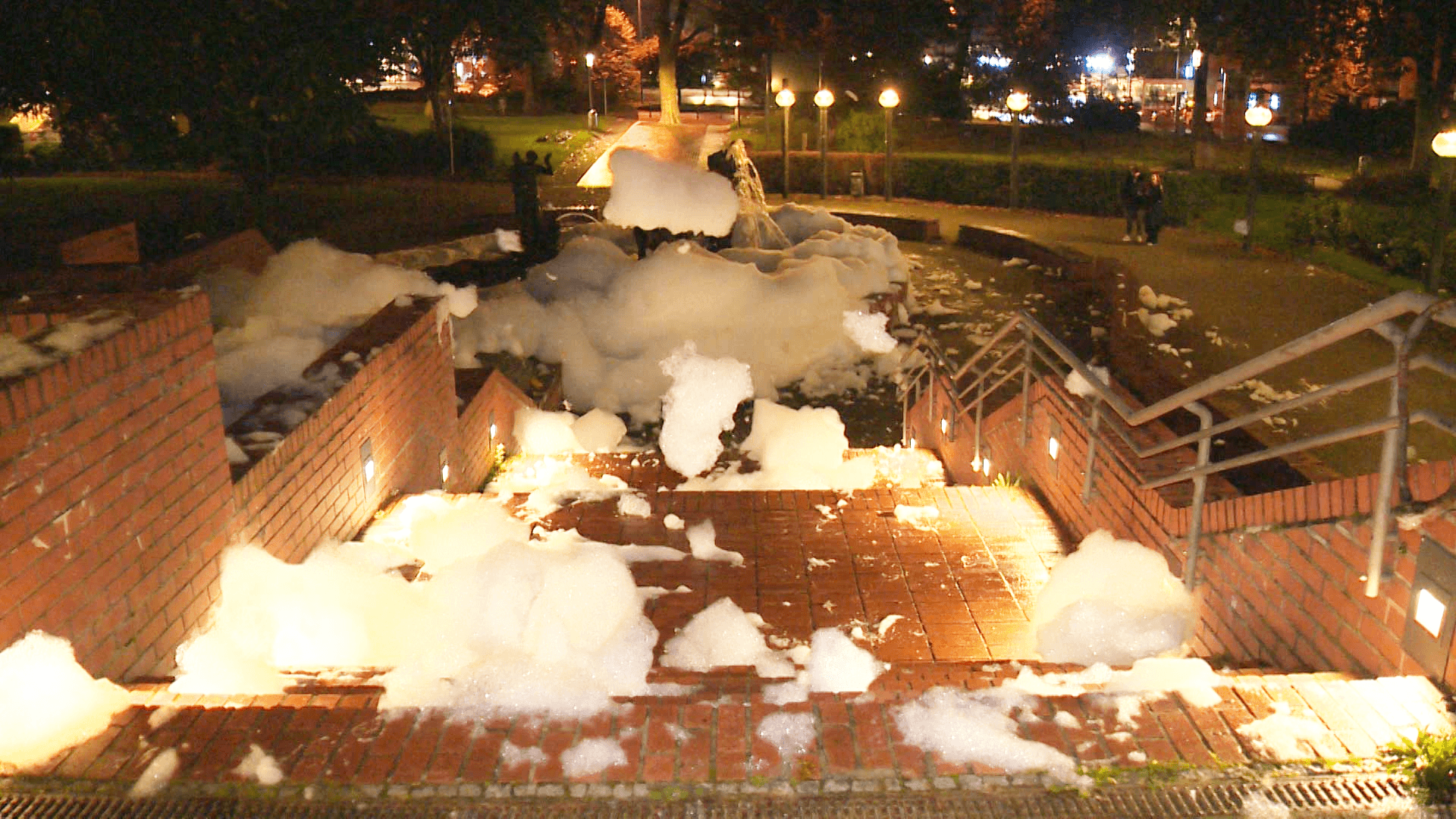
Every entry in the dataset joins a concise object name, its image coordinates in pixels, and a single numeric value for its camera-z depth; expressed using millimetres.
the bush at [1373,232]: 16469
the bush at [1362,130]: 37438
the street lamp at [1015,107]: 22891
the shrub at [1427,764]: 2900
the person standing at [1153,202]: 19750
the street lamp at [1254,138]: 17875
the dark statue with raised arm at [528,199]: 16219
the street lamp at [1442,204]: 13008
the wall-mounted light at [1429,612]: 3270
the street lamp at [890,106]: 23391
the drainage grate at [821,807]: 2893
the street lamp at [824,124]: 24391
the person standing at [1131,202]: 20062
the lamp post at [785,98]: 24094
